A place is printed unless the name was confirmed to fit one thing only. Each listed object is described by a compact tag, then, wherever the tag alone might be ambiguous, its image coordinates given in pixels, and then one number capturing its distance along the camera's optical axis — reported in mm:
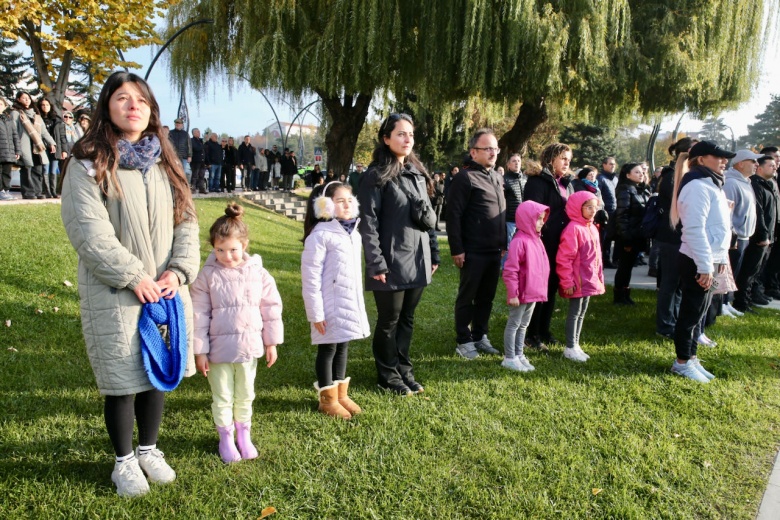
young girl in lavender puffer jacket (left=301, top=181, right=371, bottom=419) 3434
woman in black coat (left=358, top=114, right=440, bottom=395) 3771
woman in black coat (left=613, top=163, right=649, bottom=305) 7180
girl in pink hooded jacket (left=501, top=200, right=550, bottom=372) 4555
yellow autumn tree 13516
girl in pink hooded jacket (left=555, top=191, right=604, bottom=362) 4855
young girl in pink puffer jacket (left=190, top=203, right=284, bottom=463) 2922
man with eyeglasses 4723
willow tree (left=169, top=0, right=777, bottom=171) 10992
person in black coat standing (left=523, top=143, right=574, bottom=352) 5199
